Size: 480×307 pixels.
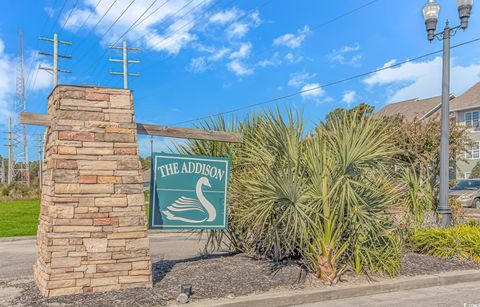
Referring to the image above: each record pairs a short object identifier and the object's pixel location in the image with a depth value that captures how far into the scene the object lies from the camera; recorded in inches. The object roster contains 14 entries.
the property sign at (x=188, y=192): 247.4
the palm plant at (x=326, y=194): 231.0
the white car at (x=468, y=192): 821.9
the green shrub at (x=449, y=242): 290.8
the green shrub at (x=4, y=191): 1194.9
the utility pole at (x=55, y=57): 1018.7
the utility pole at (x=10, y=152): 1748.9
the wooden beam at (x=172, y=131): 215.5
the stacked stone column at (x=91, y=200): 201.0
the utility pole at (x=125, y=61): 1137.1
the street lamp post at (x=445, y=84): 358.3
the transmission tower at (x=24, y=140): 1815.6
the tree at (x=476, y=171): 1279.3
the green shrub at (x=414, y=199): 330.0
